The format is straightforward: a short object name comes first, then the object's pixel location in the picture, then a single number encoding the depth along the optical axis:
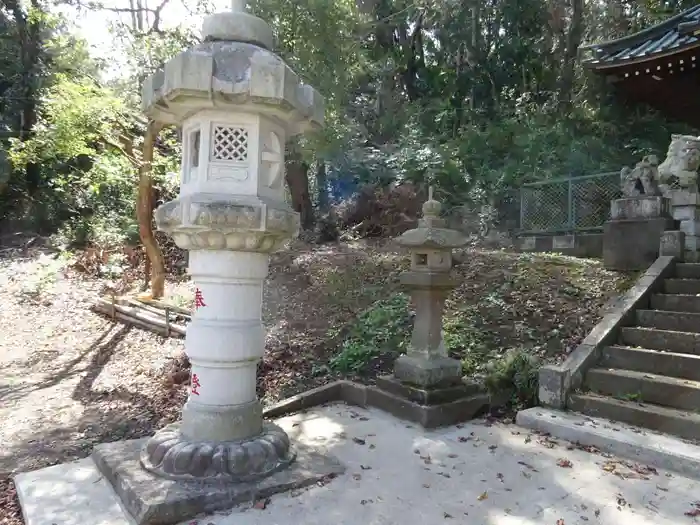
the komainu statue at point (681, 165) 7.21
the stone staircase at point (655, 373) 4.44
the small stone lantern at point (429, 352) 4.93
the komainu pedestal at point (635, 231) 7.00
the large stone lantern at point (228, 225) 3.27
